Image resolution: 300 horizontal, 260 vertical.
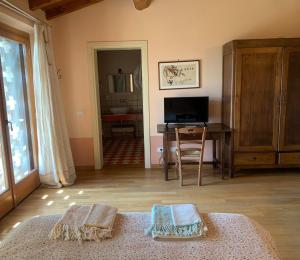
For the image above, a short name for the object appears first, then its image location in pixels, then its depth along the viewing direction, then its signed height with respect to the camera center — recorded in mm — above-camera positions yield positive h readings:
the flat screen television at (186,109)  4130 -193
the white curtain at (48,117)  3527 -222
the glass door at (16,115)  3080 -172
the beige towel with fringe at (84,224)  1420 -699
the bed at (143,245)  1267 -743
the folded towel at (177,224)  1399 -703
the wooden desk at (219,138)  3846 -609
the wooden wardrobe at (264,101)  3668 -97
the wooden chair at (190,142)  3598 -662
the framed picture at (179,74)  4238 +371
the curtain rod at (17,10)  2777 +1031
